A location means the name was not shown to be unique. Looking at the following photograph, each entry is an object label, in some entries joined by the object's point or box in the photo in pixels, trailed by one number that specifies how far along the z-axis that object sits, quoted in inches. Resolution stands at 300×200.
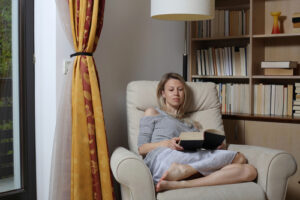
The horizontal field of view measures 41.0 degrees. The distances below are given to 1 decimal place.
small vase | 134.3
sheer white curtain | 96.3
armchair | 83.7
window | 96.8
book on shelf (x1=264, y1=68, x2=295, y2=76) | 130.7
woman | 89.5
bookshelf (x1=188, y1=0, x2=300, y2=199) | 123.9
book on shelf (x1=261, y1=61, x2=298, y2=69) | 129.2
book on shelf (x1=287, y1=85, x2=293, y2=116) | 132.0
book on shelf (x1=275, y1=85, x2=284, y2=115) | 133.4
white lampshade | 109.4
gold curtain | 95.0
